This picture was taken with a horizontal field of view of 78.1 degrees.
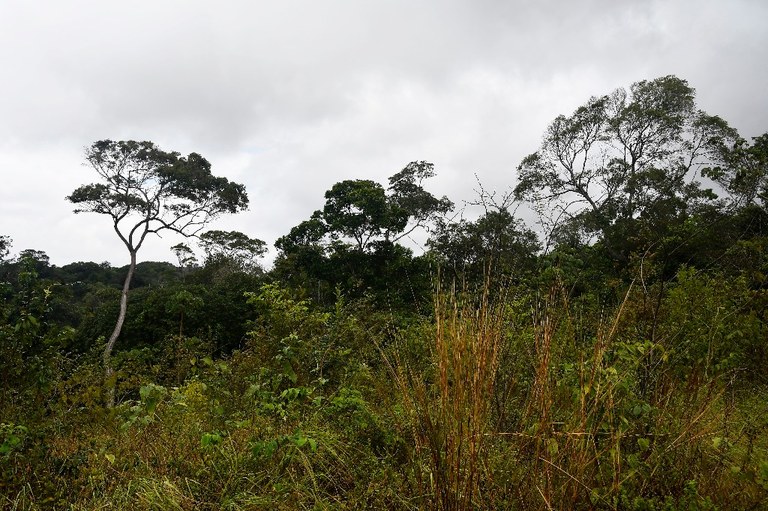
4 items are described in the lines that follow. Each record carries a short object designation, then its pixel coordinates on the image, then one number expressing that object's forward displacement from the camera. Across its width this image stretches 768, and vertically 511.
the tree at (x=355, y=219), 15.17
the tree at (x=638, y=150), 14.95
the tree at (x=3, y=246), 20.48
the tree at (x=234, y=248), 20.22
